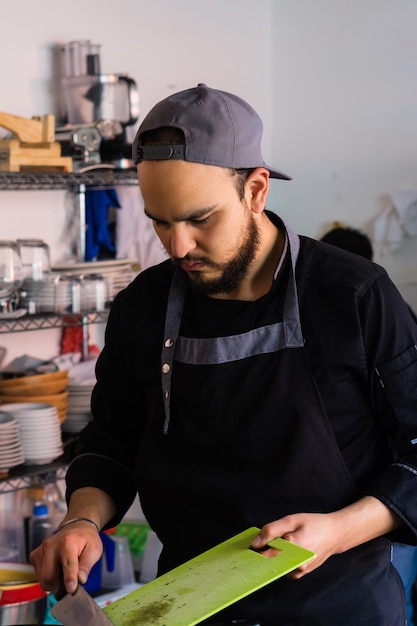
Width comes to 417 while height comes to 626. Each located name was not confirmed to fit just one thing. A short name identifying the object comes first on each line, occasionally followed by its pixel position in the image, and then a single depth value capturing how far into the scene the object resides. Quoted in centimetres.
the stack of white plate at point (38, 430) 303
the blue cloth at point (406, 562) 278
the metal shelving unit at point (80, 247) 302
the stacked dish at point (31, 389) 313
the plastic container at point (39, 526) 320
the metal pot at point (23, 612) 242
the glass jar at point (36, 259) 316
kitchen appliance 331
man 140
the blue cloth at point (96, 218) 358
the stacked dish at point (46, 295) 311
